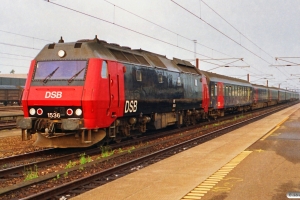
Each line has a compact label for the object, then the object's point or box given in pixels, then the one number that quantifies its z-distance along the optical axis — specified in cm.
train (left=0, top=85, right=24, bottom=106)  5306
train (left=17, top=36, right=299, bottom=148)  1117
